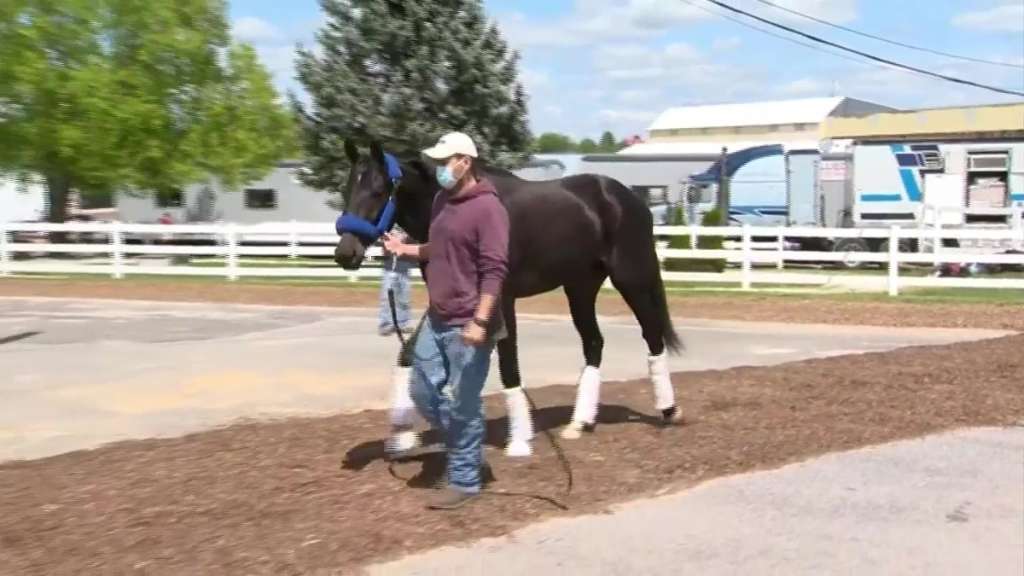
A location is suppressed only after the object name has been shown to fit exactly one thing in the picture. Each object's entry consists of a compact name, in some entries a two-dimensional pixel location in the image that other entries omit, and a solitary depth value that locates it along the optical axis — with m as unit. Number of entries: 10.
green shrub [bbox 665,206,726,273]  22.36
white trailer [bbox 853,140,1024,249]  26.78
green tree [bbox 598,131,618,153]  163.52
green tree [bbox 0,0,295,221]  29.00
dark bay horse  6.18
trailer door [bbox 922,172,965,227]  26.85
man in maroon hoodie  5.48
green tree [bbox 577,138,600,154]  147.95
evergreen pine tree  29.69
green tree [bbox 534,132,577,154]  154.76
